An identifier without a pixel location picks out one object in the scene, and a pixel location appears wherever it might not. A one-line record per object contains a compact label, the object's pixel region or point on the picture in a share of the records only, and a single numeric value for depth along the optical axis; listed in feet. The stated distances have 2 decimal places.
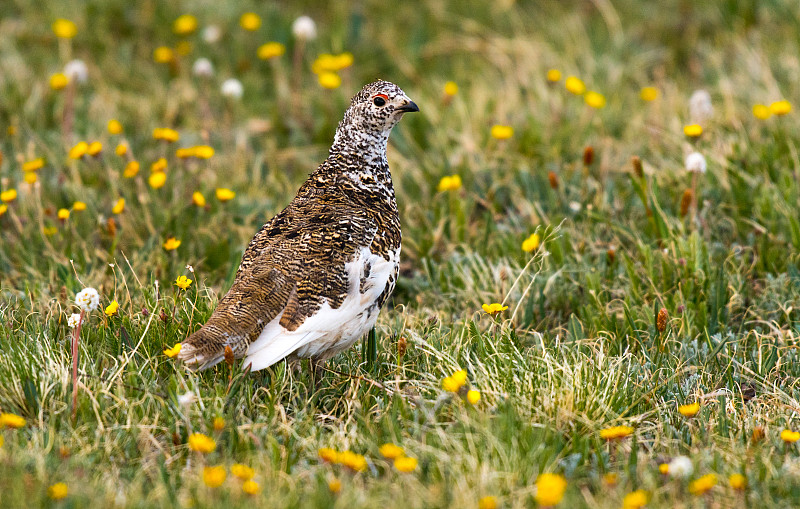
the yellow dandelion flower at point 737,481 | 18.22
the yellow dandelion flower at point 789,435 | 20.15
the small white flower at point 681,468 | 18.81
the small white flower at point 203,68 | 43.60
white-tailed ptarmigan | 22.22
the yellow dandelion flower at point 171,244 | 28.39
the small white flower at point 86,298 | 21.83
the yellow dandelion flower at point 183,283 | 24.12
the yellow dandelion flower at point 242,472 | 18.33
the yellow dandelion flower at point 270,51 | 44.09
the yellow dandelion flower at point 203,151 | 33.42
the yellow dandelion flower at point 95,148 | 31.96
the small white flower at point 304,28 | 45.19
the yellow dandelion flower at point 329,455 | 19.10
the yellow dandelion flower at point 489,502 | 17.20
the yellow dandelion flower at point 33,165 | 32.32
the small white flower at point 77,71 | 42.22
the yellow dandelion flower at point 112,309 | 23.85
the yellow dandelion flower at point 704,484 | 17.53
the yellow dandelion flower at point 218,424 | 19.79
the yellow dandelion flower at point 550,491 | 16.34
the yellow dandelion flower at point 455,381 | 20.98
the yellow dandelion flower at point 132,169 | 32.76
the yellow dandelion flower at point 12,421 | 19.11
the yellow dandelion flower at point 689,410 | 21.35
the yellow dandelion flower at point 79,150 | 32.60
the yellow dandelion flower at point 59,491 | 17.70
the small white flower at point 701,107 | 38.11
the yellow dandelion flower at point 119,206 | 30.14
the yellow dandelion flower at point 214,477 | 17.26
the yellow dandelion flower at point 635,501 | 17.15
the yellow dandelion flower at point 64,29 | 45.24
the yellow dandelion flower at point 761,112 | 35.57
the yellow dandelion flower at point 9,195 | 31.32
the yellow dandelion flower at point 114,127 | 35.91
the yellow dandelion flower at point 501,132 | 36.22
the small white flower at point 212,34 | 48.78
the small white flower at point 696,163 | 30.70
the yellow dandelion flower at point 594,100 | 38.40
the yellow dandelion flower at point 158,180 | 32.27
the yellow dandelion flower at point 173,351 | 21.02
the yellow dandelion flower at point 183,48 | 49.24
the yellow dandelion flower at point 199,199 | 31.17
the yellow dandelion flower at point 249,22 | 47.96
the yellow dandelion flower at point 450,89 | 41.32
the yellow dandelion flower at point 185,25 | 48.47
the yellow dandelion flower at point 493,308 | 24.21
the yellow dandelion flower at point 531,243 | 28.32
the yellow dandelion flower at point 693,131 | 31.06
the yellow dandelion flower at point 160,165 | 32.65
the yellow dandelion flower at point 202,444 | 18.69
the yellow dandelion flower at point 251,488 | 17.79
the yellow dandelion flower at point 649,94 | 41.22
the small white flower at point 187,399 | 20.38
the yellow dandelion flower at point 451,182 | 32.94
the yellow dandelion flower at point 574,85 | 38.70
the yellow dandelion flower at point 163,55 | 46.57
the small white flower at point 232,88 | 42.37
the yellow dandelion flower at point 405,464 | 18.12
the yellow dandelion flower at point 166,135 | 33.50
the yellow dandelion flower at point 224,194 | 31.21
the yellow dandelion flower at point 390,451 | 18.49
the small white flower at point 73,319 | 22.67
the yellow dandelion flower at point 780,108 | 34.01
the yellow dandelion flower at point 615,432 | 19.93
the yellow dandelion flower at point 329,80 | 40.81
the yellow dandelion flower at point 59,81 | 41.06
